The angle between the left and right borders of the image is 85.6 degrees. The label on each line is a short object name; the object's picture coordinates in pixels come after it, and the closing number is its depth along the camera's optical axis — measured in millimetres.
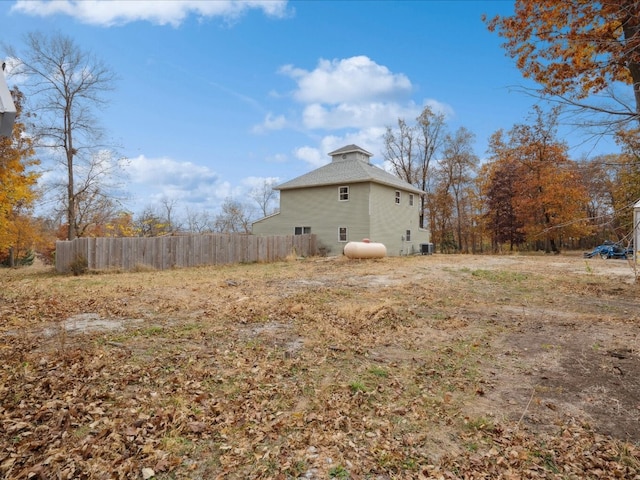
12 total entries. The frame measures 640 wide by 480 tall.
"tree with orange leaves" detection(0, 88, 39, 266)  13969
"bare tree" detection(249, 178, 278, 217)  44938
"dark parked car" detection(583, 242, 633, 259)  18964
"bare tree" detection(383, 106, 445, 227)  32875
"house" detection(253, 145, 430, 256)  21391
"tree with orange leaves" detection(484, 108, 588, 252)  24578
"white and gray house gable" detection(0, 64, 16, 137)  2482
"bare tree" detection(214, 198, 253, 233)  42000
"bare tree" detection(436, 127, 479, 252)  33344
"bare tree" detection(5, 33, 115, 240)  16766
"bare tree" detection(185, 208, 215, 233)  39625
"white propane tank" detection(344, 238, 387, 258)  17688
